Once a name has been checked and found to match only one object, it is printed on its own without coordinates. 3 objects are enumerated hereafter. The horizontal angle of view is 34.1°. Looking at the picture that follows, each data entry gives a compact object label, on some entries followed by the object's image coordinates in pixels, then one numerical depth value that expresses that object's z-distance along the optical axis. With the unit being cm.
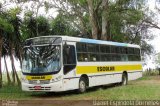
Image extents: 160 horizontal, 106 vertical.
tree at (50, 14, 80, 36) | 2401
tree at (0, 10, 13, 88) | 1535
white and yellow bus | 1191
